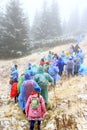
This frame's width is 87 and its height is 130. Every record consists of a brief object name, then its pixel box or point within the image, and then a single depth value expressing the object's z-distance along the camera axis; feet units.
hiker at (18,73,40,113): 19.39
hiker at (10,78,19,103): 23.33
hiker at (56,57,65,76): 33.38
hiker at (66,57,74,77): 32.23
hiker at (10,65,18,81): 27.39
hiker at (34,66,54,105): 20.48
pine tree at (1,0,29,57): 68.46
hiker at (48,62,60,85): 29.66
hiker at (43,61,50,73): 30.02
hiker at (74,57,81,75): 33.07
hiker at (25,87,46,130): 17.22
